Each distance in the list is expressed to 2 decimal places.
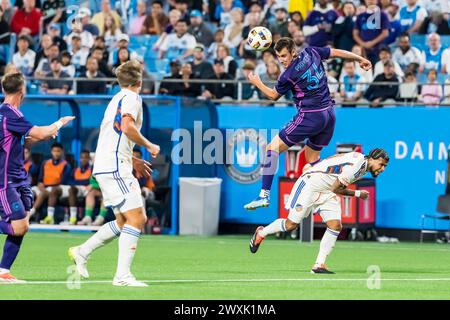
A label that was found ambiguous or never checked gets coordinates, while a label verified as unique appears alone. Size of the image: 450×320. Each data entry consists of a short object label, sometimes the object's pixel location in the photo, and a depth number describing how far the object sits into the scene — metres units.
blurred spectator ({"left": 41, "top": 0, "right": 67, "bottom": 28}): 30.08
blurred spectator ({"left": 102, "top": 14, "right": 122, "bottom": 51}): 29.09
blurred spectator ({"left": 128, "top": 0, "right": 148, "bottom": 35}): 29.45
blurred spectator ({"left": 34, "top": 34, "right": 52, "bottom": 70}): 28.77
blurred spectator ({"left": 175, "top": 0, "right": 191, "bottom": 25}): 28.52
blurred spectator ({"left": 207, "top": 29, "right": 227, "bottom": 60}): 27.56
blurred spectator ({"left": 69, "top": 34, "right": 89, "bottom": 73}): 28.12
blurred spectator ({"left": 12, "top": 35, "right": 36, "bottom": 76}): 28.91
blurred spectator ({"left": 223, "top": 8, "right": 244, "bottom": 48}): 27.66
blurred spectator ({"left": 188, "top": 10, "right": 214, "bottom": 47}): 28.09
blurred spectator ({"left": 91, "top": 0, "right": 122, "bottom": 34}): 29.12
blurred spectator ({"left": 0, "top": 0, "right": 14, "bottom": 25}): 30.64
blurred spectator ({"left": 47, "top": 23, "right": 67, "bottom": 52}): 28.94
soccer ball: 17.72
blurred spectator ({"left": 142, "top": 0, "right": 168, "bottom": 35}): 29.05
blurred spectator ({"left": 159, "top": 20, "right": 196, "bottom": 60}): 27.86
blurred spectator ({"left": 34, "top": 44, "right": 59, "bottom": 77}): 28.28
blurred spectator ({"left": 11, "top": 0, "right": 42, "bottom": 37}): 30.28
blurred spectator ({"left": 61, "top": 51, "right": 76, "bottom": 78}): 27.98
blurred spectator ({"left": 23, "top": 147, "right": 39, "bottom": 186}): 27.20
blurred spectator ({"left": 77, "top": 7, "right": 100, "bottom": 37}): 29.00
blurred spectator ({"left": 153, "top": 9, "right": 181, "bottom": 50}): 28.44
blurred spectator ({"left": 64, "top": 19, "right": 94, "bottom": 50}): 28.70
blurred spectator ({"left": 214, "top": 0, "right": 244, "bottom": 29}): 28.52
